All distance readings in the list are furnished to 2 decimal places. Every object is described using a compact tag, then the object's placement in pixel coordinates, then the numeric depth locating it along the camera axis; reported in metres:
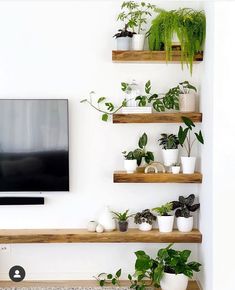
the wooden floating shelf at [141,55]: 3.38
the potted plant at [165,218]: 3.43
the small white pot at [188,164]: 3.43
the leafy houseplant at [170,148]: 3.46
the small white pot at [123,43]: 3.41
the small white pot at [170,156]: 3.46
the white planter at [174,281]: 3.21
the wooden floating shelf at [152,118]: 3.40
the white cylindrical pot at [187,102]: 3.42
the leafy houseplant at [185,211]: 3.44
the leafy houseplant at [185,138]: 3.37
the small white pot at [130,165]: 3.44
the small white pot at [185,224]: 3.44
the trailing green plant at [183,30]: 3.32
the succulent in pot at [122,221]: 3.46
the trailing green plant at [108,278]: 3.49
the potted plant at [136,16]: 3.43
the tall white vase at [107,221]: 3.48
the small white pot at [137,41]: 3.44
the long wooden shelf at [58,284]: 3.50
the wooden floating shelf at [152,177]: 3.40
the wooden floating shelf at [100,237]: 3.37
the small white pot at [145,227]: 3.48
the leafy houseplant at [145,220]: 3.47
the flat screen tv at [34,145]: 3.47
